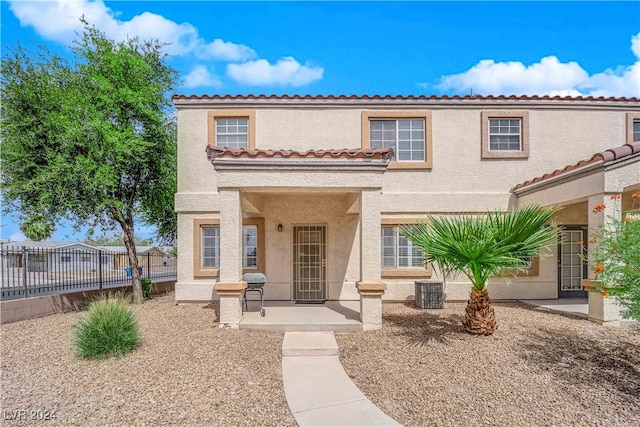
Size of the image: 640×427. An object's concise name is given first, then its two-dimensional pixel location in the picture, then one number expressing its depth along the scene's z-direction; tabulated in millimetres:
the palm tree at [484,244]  6789
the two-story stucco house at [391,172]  11547
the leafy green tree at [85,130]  10523
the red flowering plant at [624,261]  5527
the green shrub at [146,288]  14064
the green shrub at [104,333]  6309
